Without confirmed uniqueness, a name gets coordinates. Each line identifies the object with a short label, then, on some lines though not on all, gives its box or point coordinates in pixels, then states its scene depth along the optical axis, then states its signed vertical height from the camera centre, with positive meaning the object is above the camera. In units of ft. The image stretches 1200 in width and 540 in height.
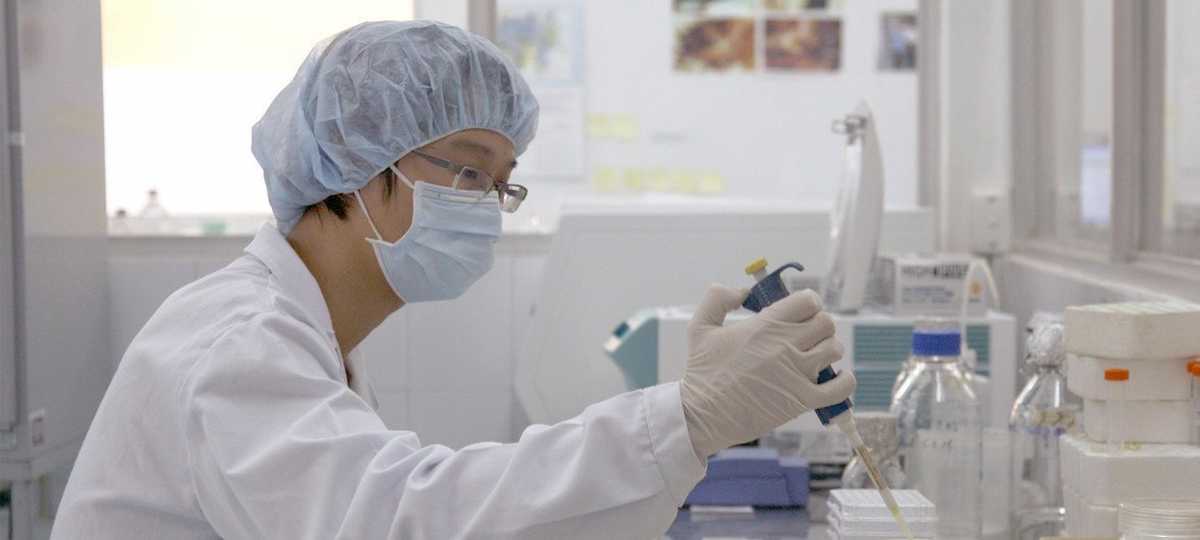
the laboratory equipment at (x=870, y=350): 7.53 -0.88
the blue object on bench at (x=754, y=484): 6.61 -1.40
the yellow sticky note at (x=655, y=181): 16.74 +0.10
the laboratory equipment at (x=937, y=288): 7.72 -0.56
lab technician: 3.62 -0.52
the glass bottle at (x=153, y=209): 11.54 -0.12
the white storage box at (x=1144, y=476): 4.91 -1.03
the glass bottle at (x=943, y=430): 5.88 -1.08
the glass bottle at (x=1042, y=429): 5.97 -1.07
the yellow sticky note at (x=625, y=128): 16.61 +0.74
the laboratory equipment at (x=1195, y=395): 4.93 -0.77
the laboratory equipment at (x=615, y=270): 8.89 -0.51
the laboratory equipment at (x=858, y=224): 7.79 -0.21
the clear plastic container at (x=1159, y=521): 4.44 -1.08
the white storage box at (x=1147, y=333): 4.94 -0.52
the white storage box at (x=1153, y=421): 5.07 -0.86
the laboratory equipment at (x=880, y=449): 6.22 -1.17
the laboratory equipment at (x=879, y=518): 5.17 -1.24
